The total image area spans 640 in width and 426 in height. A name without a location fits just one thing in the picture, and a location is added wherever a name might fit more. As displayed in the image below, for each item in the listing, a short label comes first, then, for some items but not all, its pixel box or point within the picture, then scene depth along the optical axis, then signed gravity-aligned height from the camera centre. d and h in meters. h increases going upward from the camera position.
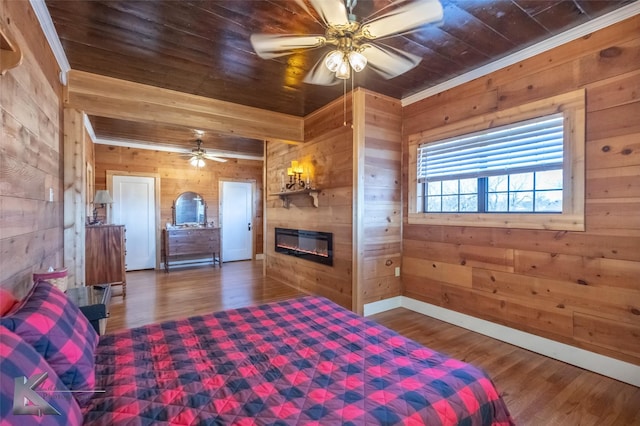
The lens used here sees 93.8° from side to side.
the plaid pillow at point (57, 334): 1.08 -0.49
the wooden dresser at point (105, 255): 4.11 -0.64
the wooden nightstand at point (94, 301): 2.02 -0.68
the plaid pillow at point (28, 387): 0.76 -0.51
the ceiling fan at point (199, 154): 5.94 +1.10
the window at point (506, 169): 2.43 +0.40
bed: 1.00 -0.72
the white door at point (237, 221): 7.13 -0.27
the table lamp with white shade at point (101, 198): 4.96 +0.19
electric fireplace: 3.97 -0.52
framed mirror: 6.60 -0.01
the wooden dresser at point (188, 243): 6.09 -0.70
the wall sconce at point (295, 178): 4.36 +0.48
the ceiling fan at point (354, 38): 1.67 +1.11
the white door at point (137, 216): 6.04 -0.13
